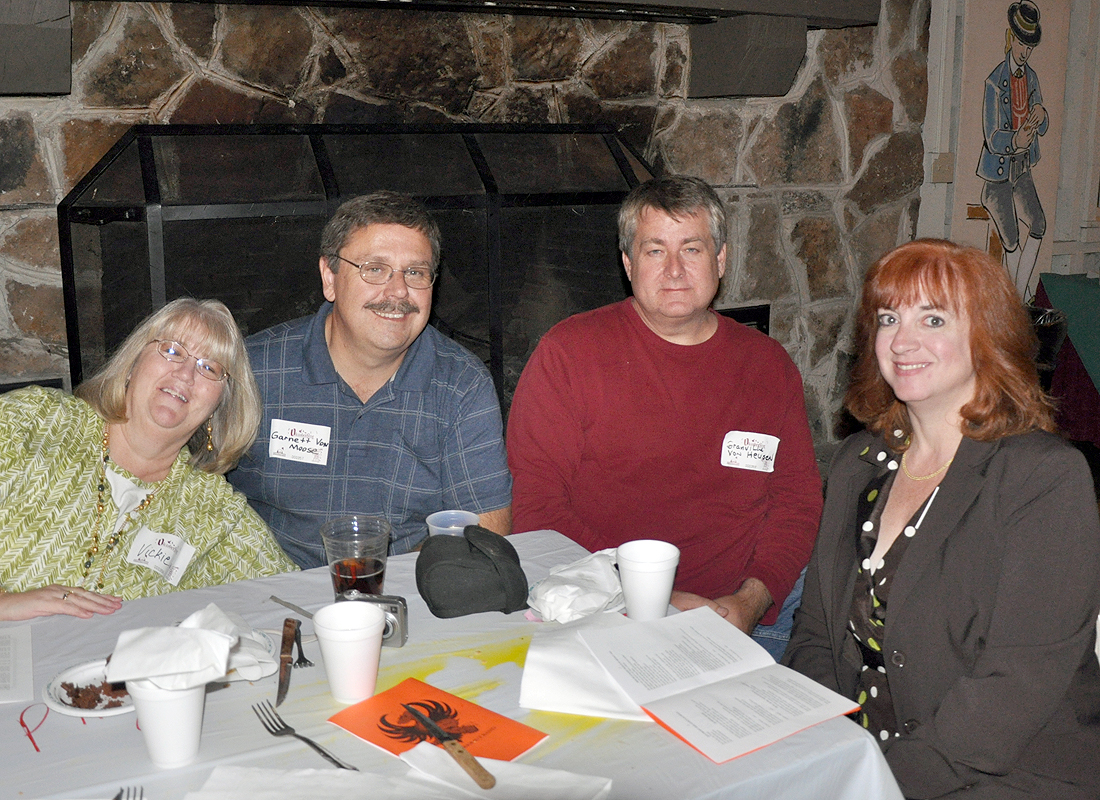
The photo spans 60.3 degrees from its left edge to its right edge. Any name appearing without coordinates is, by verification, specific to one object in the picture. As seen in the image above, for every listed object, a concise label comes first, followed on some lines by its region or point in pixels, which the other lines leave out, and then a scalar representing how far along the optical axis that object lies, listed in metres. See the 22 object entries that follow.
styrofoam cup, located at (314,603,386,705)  1.07
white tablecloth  0.95
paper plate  1.05
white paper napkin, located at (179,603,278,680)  1.07
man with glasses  1.95
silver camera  1.24
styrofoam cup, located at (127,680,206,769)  0.94
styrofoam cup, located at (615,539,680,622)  1.29
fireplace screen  2.47
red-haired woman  1.32
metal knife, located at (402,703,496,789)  0.94
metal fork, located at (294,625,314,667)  1.18
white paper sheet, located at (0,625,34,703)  1.09
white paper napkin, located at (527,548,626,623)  1.32
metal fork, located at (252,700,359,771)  0.99
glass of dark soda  1.34
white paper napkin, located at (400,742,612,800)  0.93
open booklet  1.04
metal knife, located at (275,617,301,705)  1.10
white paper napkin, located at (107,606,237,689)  0.95
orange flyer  1.01
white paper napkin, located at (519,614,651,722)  1.08
